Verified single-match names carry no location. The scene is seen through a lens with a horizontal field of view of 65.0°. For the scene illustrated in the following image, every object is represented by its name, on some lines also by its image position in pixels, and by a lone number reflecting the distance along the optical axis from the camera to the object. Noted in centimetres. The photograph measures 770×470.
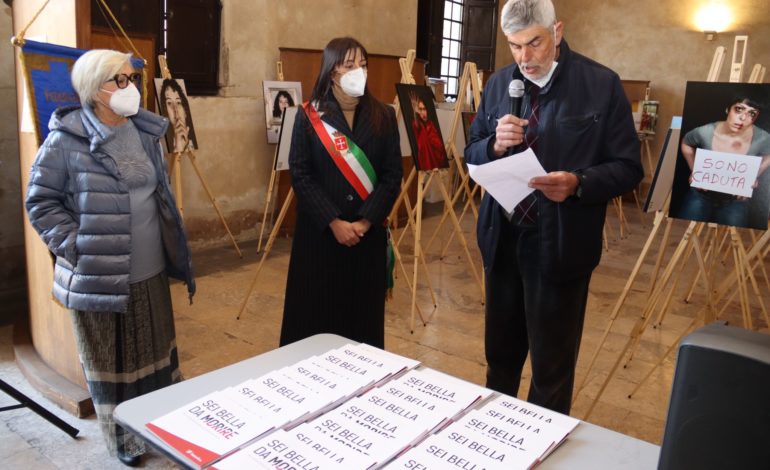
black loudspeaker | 67
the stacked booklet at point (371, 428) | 98
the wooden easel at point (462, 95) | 418
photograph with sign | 232
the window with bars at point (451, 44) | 1082
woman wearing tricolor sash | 255
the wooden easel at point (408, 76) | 397
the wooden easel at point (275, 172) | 510
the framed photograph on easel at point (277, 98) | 586
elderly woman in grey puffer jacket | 219
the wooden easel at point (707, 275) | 289
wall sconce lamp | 976
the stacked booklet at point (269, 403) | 103
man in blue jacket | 181
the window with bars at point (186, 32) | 532
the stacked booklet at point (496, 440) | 98
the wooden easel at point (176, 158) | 471
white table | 103
